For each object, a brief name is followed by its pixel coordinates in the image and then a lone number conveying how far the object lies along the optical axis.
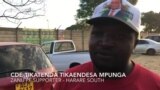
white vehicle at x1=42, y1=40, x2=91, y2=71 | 5.43
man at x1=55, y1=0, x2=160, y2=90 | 1.03
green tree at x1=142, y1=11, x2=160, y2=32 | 40.69
